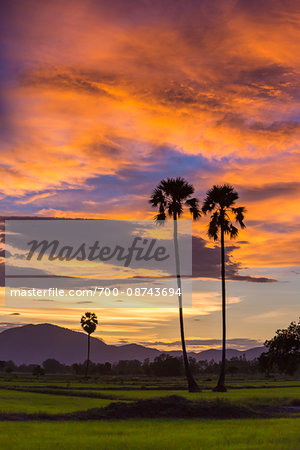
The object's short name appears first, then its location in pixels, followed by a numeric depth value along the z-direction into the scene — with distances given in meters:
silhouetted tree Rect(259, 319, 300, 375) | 65.31
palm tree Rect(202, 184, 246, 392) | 68.62
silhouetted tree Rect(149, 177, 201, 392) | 69.27
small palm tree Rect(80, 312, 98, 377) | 149.00
